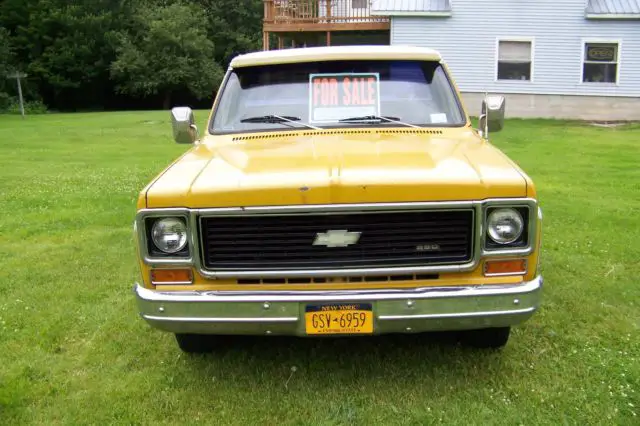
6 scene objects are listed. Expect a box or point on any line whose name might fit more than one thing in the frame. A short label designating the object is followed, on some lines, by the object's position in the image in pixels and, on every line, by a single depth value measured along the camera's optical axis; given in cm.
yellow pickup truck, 288
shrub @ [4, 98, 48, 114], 3494
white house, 1908
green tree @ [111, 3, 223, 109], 3912
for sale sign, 411
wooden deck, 2073
